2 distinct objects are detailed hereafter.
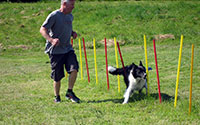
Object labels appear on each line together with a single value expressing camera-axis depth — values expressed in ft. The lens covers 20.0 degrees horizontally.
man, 33.61
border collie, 35.52
